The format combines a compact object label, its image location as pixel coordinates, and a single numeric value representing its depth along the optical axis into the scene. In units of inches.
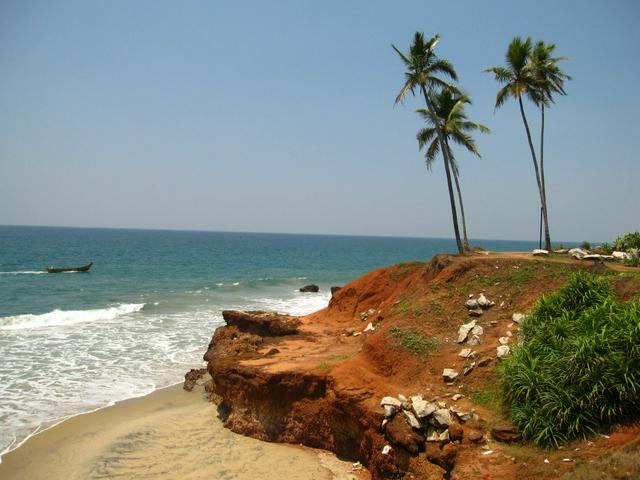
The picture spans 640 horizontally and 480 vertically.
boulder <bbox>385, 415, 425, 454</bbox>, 373.4
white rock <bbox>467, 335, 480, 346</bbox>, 487.8
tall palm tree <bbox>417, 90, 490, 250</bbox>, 946.7
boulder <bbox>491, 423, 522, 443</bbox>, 353.4
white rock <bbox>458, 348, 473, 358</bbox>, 465.4
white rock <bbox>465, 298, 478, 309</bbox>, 549.3
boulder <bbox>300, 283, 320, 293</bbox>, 1660.9
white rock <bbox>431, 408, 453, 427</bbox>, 379.2
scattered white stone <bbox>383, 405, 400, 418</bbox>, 394.0
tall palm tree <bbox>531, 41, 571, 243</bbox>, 877.8
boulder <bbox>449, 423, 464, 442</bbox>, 368.2
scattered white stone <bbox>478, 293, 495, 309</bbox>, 549.3
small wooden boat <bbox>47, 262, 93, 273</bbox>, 2020.2
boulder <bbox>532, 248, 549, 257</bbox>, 695.1
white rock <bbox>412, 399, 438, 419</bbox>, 382.3
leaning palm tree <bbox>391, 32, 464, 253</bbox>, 896.9
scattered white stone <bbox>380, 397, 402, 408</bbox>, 399.2
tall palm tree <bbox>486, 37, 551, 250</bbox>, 877.8
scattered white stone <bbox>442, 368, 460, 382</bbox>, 438.0
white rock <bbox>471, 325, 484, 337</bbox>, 501.1
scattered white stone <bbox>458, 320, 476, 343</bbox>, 495.5
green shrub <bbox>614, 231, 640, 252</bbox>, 814.5
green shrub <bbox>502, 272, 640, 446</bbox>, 333.7
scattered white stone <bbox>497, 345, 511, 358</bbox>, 440.8
